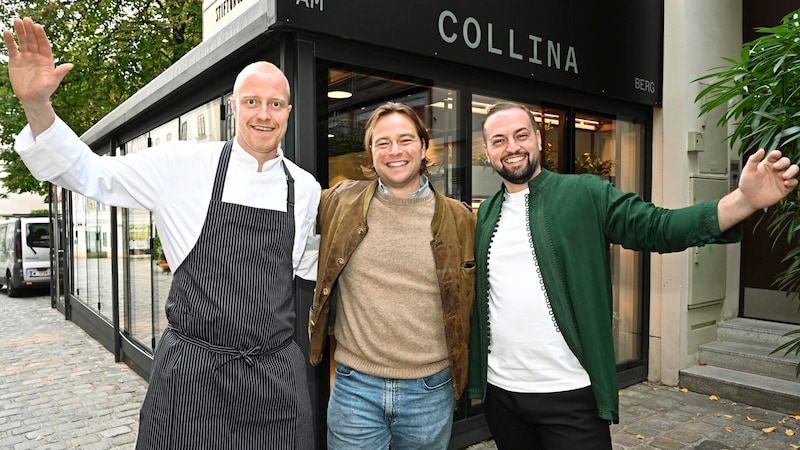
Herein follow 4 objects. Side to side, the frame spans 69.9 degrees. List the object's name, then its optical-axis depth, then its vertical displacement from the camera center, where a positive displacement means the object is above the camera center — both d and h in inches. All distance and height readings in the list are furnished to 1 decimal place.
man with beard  80.6 -12.6
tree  486.0 +143.3
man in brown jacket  86.1 -14.1
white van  542.3 -41.7
